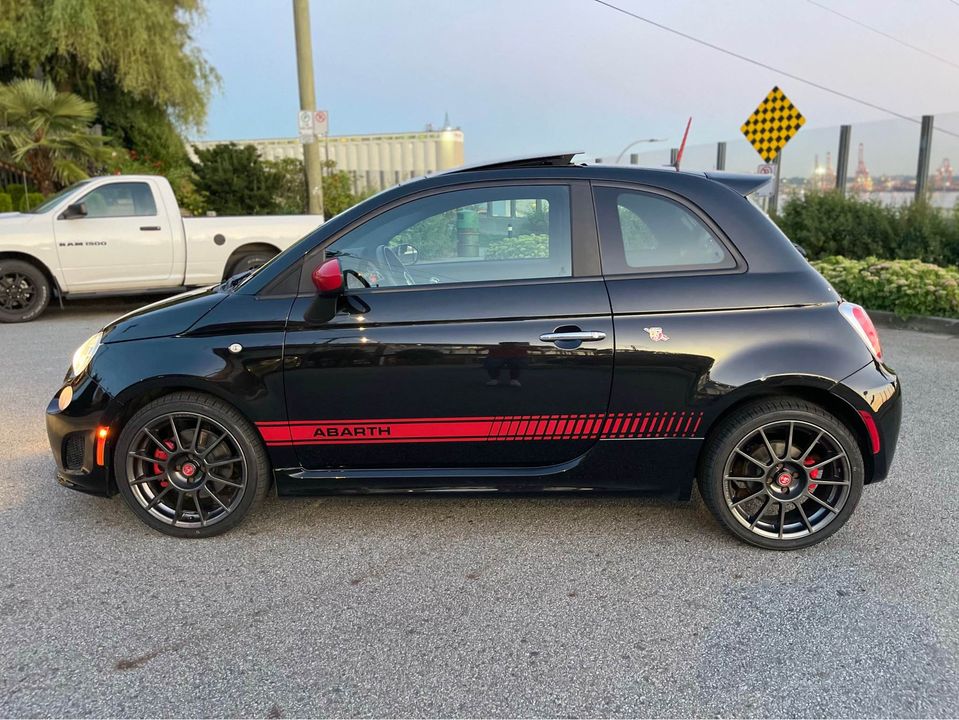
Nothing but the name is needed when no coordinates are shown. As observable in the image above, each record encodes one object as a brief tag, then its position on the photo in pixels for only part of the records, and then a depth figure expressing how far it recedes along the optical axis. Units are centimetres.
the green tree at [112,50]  1652
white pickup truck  916
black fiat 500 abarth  328
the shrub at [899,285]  846
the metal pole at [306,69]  1270
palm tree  1480
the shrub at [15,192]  1603
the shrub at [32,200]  1510
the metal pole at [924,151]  1284
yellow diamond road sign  1241
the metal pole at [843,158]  1449
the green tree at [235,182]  1633
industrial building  2275
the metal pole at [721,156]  1852
